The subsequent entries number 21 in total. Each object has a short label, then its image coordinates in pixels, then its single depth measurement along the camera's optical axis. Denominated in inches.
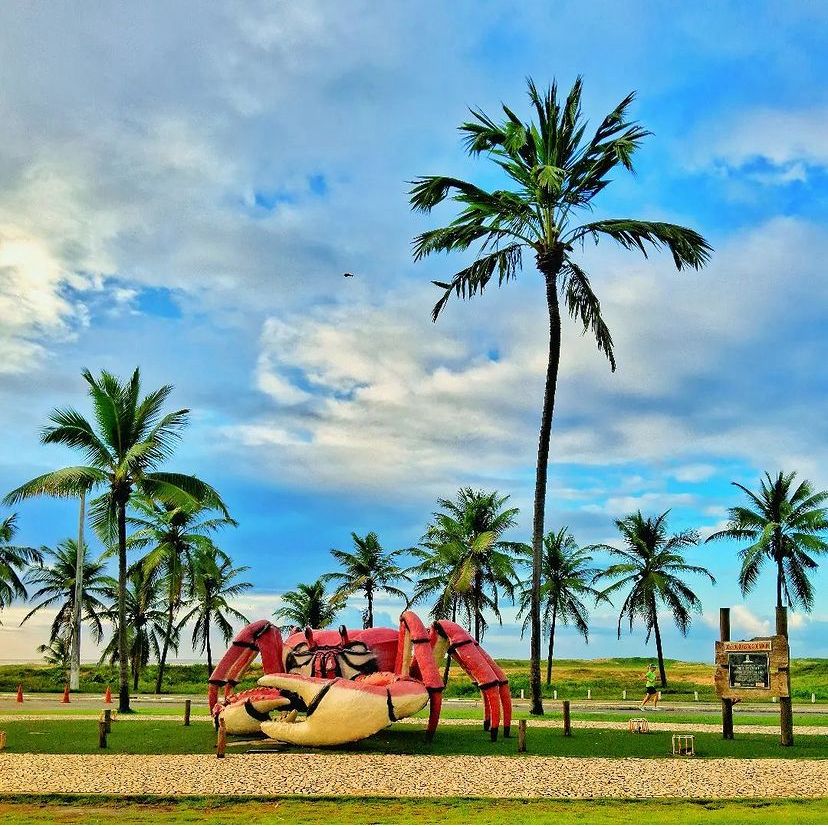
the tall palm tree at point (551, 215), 1069.8
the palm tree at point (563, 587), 1834.4
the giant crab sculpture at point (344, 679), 611.2
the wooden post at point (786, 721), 762.2
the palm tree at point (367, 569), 1932.8
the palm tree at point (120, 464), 1129.4
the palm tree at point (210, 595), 1792.6
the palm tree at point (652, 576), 1862.7
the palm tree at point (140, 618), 1784.0
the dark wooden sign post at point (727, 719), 810.0
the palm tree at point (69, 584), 2169.0
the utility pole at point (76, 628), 1793.8
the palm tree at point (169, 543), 1600.6
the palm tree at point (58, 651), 2372.2
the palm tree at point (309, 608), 2076.8
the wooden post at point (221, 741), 610.9
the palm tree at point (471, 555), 1656.0
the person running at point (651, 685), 1251.8
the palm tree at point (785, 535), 1599.4
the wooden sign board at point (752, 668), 792.3
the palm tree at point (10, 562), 1977.1
